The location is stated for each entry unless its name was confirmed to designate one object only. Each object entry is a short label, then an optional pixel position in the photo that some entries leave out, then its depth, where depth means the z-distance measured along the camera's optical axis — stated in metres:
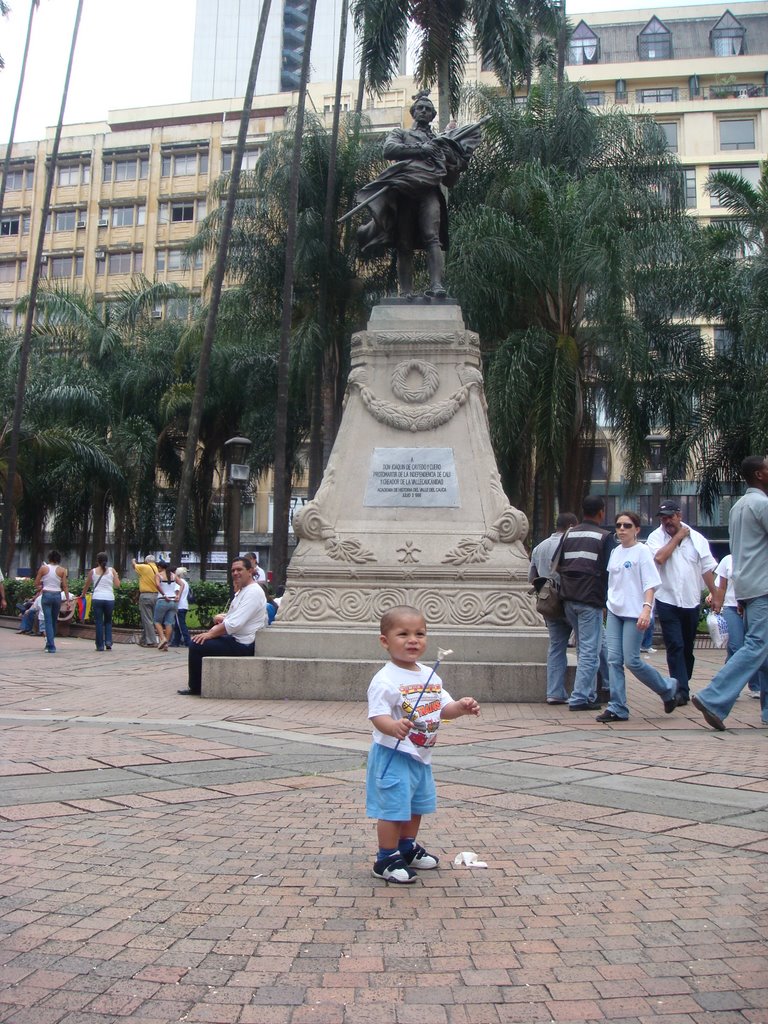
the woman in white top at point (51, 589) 16.38
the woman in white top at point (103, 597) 17.41
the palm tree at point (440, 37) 27.39
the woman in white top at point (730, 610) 9.13
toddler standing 3.76
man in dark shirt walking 8.43
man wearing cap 8.82
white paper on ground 3.93
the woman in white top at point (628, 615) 7.65
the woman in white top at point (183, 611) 18.31
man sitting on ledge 9.54
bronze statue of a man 12.03
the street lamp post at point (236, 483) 22.14
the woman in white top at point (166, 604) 17.73
